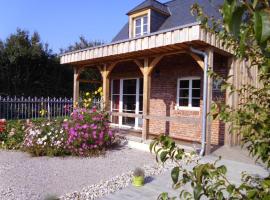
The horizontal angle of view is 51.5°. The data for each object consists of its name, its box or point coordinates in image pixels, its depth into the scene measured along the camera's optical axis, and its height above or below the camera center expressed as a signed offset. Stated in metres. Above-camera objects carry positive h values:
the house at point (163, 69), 7.24 +1.09
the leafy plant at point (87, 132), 7.45 -0.90
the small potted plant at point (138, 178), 4.84 -1.35
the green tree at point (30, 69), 17.02 +1.89
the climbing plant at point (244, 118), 0.61 -0.08
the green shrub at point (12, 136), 8.46 -1.20
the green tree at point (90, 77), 20.65 +1.70
